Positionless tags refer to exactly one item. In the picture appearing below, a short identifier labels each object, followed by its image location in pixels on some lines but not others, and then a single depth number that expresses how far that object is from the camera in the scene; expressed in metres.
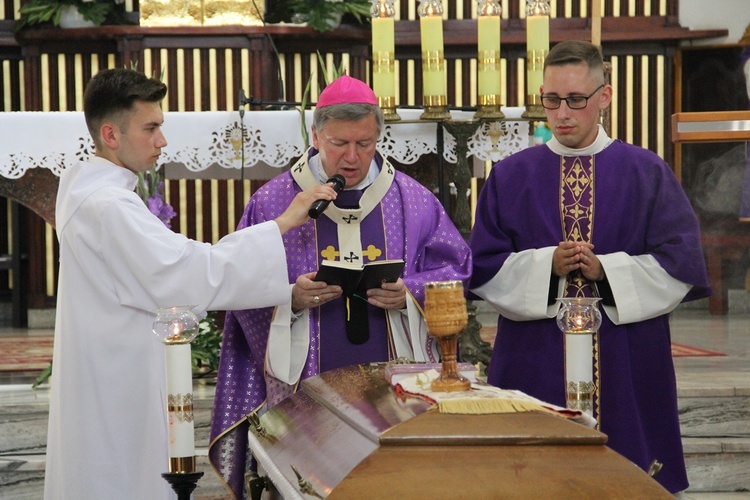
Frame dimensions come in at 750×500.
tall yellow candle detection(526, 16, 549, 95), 8.52
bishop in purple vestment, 6.36
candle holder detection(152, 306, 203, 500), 4.41
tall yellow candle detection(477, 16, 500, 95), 8.59
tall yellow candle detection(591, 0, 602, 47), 7.70
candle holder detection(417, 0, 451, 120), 8.34
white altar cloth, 9.65
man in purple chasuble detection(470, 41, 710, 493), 6.40
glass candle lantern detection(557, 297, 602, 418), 4.55
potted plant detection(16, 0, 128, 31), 15.21
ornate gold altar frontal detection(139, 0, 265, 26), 15.35
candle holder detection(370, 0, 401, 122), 8.32
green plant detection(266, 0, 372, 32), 15.24
